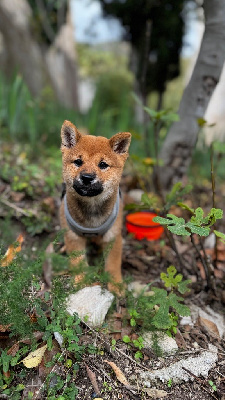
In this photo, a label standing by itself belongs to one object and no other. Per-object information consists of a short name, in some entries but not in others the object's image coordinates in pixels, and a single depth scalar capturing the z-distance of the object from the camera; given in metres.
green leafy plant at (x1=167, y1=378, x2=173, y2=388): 0.69
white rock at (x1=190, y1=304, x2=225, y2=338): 0.83
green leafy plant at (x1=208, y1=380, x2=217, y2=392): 0.70
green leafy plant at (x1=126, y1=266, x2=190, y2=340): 0.74
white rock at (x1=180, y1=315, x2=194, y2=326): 0.81
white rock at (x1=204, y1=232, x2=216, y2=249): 1.07
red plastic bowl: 1.01
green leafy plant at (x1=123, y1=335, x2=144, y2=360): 0.73
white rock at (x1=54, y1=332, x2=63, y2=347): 0.70
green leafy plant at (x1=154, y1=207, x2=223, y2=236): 0.66
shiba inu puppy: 0.72
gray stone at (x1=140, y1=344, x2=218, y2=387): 0.70
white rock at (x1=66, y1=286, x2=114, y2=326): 0.75
